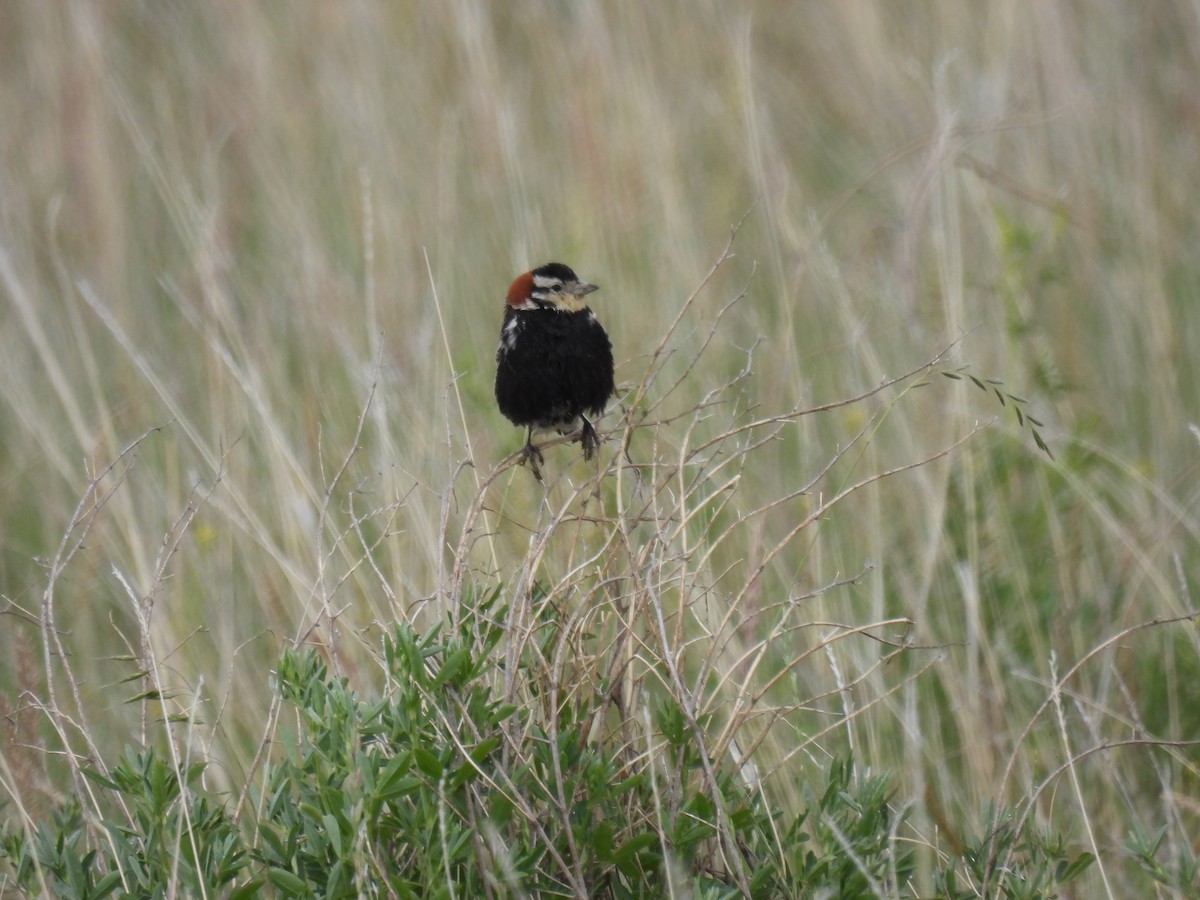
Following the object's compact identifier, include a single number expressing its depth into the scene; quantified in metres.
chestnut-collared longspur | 7.70
